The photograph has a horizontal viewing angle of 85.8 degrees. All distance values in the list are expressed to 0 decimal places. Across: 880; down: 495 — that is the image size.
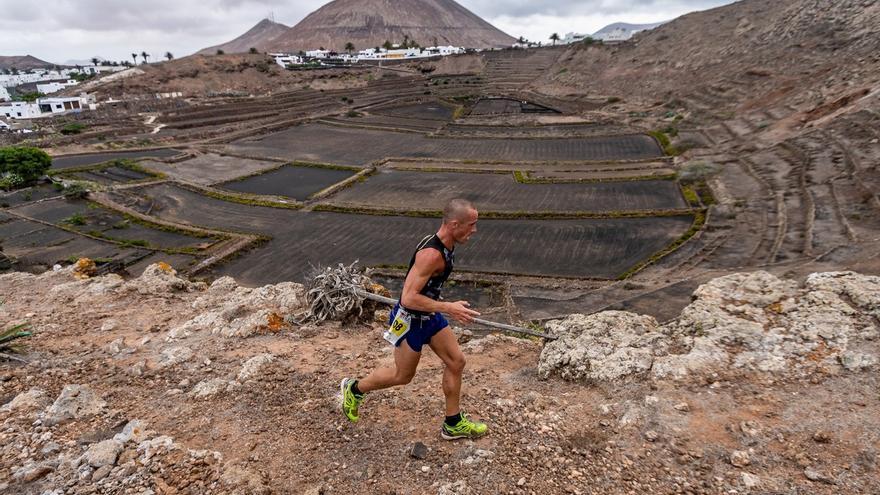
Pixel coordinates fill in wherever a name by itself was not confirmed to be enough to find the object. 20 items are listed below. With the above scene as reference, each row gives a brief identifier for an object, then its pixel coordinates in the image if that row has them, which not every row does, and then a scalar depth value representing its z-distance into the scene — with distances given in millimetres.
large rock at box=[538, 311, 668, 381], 5992
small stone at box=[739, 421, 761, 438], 4618
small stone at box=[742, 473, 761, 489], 4004
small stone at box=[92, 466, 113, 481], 4094
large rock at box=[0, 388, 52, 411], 5125
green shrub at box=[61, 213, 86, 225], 27378
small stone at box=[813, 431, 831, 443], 4402
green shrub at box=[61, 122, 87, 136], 50750
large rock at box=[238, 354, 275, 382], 5932
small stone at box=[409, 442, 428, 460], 4582
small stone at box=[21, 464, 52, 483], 4090
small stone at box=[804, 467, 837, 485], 3953
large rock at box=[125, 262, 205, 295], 9930
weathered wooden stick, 6660
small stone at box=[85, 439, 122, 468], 4258
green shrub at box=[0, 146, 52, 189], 33500
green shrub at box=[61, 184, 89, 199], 31422
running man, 4215
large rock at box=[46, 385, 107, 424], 4988
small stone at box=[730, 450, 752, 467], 4264
